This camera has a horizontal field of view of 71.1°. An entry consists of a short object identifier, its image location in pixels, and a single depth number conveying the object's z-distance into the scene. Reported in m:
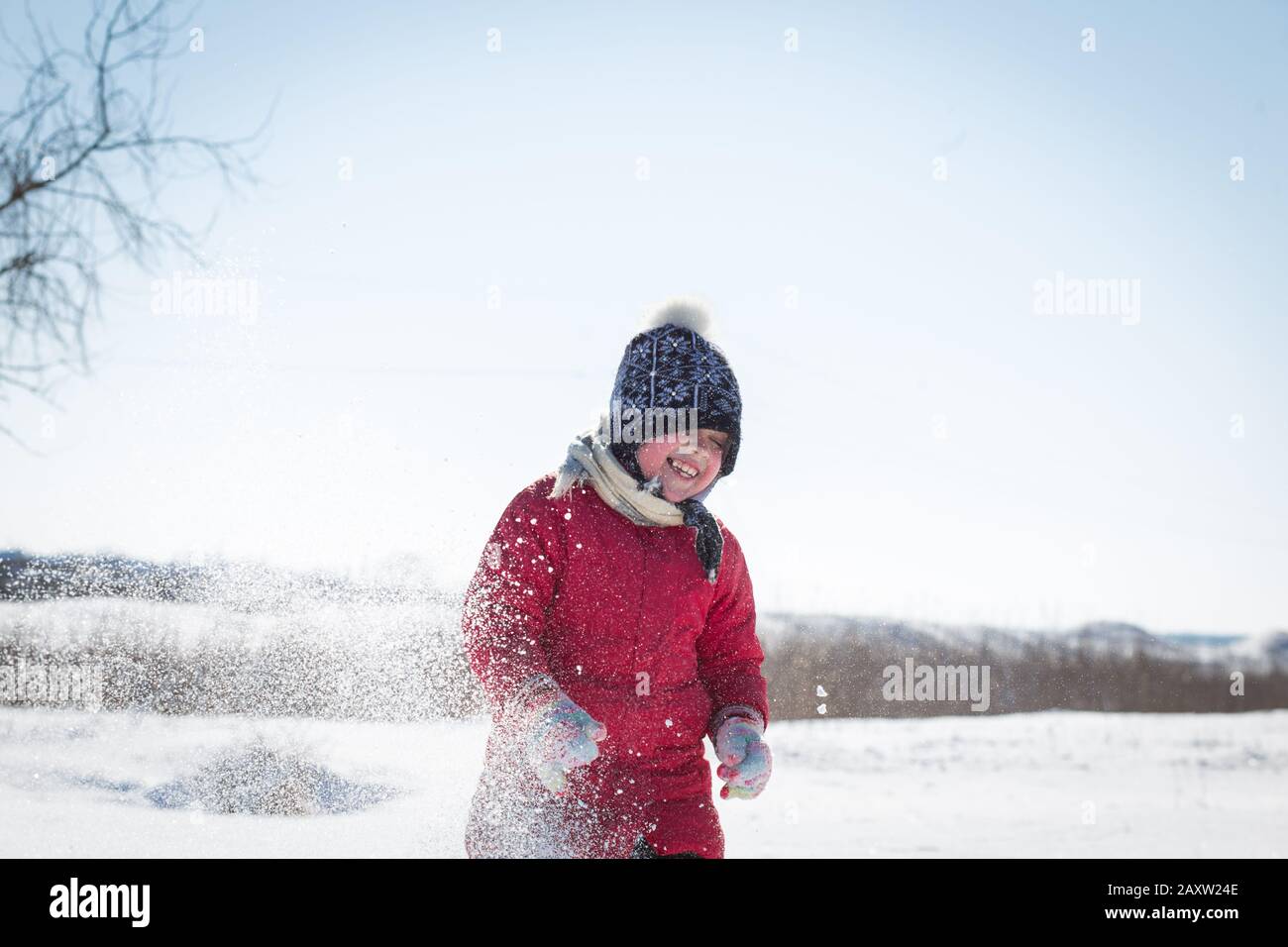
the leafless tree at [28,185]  3.01
